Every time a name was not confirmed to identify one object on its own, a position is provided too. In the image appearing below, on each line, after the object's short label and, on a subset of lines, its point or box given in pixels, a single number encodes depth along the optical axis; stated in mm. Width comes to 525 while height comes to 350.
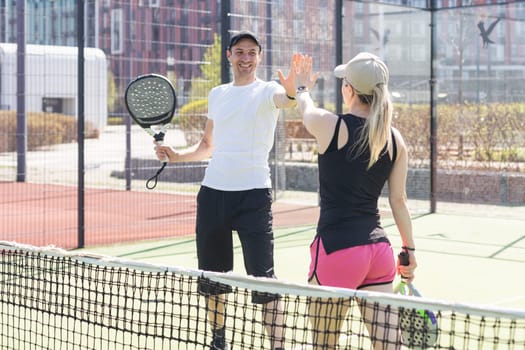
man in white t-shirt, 7656
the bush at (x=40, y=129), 23724
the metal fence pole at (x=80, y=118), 14484
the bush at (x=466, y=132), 19532
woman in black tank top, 5866
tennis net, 5096
